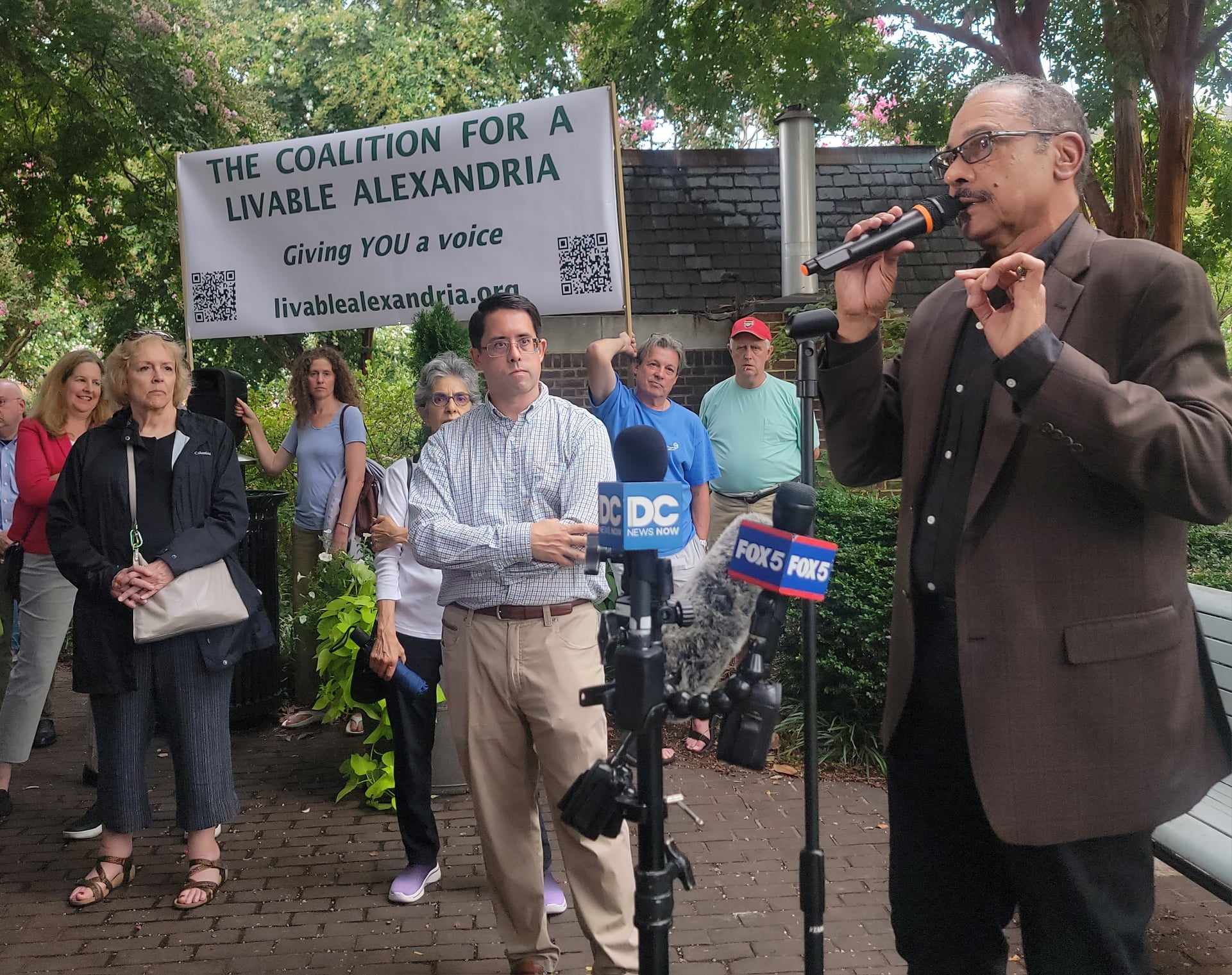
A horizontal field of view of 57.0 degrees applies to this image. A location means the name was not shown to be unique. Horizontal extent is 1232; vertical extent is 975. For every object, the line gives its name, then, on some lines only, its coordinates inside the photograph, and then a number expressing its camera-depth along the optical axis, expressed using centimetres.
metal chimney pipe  980
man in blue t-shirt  584
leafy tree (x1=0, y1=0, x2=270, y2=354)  852
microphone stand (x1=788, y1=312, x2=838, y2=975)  231
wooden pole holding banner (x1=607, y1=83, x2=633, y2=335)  502
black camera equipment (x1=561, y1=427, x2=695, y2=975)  208
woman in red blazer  555
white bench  311
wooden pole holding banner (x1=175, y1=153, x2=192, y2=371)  612
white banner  535
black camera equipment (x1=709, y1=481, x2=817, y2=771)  210
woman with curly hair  684
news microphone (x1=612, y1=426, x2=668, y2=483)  231
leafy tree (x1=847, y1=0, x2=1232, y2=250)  750
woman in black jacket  452
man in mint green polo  647
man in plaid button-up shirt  342
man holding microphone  192
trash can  672
